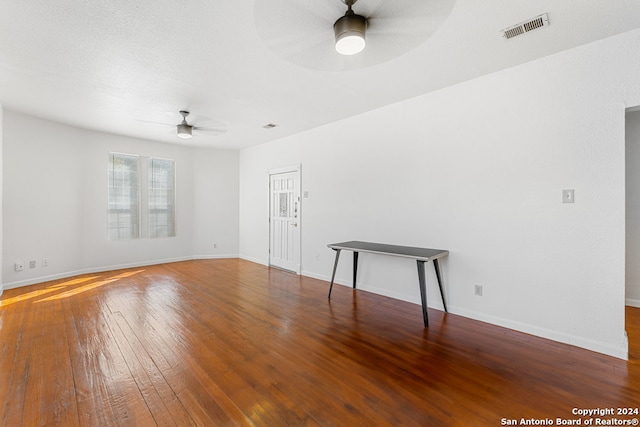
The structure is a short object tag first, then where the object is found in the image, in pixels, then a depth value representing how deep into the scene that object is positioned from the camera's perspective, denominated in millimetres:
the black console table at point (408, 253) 2924
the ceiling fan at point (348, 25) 1748
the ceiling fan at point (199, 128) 4098
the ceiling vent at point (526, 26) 2090
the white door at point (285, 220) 5277
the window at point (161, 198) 6035
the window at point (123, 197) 5488
